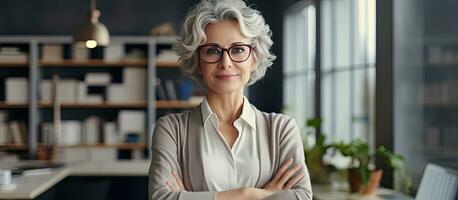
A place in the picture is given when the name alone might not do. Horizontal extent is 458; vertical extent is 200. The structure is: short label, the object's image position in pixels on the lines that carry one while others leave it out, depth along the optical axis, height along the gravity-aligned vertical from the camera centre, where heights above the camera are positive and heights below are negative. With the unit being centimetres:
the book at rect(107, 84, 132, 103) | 715 +12
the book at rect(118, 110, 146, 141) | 716 -23
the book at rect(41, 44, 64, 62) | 708 +62
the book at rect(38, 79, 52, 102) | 714 +17
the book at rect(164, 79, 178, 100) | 718 +16
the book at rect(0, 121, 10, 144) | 717 -36
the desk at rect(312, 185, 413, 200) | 354 -59
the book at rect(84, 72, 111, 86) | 718 +30
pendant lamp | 516 +62
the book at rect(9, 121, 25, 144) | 711 -36
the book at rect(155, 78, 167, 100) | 720 +15
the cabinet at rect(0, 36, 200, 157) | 705 +16
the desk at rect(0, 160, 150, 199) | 355 -56
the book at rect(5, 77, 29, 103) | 708 +17
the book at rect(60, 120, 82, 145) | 721 -37
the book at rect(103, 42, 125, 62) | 711 +63
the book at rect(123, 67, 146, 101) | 716 +25
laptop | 292 -44
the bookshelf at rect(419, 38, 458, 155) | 317 +3
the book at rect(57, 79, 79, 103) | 716 +16
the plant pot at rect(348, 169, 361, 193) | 365 -50
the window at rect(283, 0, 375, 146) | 448 +33
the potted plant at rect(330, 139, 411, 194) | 359 -41
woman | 153 -8
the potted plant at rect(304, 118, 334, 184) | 428 -46
